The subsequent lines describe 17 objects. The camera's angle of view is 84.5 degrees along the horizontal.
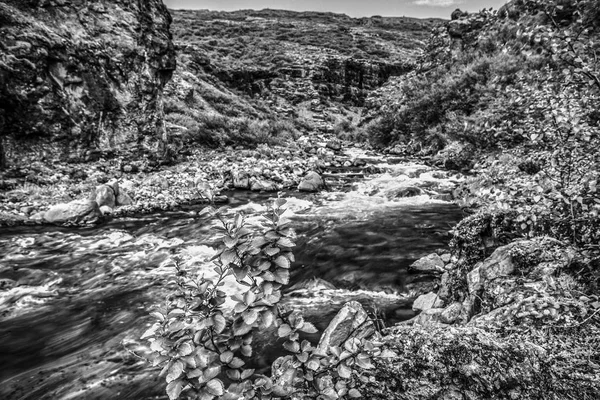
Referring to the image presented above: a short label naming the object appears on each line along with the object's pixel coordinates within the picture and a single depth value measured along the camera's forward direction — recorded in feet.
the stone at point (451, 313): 11.22
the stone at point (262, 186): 41.55
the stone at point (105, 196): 31.60
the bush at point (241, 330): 4.08
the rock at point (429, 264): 18.56
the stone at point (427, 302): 14.03
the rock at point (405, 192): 36.09
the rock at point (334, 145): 78.48
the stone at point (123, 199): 32.60
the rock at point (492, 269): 10.47
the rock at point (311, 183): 40.98
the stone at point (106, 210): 30.89
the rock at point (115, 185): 32.96
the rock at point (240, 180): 42.34
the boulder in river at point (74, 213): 28.37
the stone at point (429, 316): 11.83
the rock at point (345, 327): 10.09
